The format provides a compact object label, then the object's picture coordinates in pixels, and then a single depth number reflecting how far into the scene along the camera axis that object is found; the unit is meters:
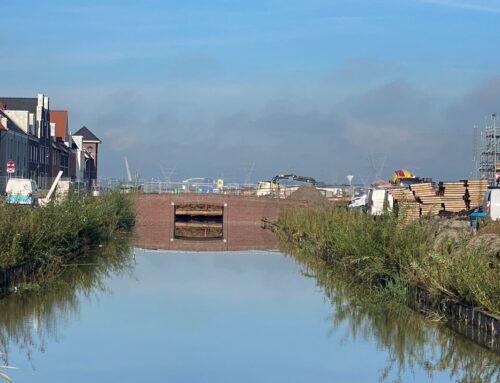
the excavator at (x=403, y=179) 66.39
